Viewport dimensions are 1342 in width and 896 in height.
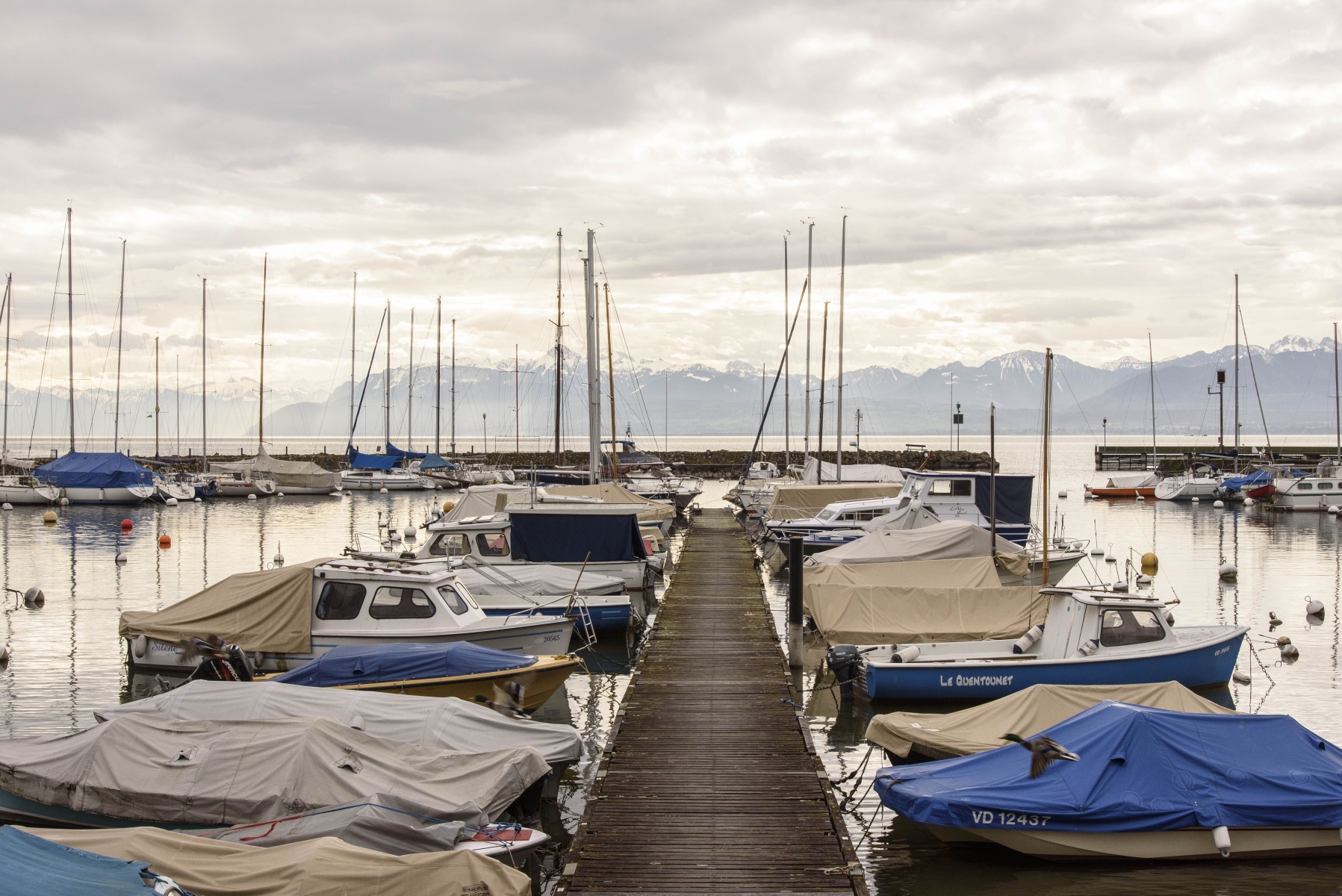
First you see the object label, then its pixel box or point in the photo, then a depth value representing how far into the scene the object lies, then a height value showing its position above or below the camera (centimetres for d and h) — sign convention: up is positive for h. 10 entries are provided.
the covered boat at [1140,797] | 1217 -426
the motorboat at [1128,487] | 8238 -405
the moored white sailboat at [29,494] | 7044 -430
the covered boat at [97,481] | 7181 -347
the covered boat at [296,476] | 8475 -360
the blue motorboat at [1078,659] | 1847 -406
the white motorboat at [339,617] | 1978 -357
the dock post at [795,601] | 2173 -357
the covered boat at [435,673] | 1652 -388
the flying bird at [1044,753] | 1224 -375
